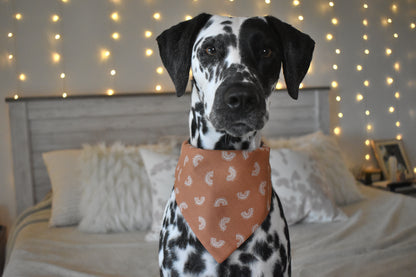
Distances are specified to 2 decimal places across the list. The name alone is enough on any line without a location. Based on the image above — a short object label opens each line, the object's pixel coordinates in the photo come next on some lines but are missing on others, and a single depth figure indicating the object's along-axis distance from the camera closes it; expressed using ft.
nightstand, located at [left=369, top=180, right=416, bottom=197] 9.89
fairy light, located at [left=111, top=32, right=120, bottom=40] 9.23
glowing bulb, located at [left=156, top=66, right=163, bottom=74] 9.58
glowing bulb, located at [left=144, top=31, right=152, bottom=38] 9.43
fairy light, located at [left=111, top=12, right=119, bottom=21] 9.20
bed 5.42
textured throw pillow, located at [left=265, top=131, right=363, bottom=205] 7.94
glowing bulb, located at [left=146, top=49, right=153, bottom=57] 9.46
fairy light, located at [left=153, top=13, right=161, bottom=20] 9.46
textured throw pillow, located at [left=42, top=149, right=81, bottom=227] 7.27
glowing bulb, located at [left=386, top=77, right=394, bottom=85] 11.38
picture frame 11.04
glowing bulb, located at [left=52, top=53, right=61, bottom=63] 8.94
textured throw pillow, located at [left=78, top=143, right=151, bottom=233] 6.86
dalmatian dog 3.25
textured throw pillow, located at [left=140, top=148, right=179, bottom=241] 6.68
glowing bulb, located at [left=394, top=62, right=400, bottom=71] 11.44
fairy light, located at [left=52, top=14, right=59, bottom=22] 8.87
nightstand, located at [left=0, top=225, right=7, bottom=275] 8.49
